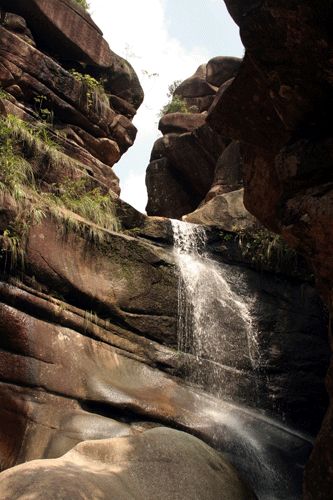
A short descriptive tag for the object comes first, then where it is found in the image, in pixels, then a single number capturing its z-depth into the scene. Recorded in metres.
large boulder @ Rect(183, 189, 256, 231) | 11.91
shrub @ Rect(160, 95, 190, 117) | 22.18
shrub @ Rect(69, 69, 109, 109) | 13.88
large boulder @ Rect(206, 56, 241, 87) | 21.09
